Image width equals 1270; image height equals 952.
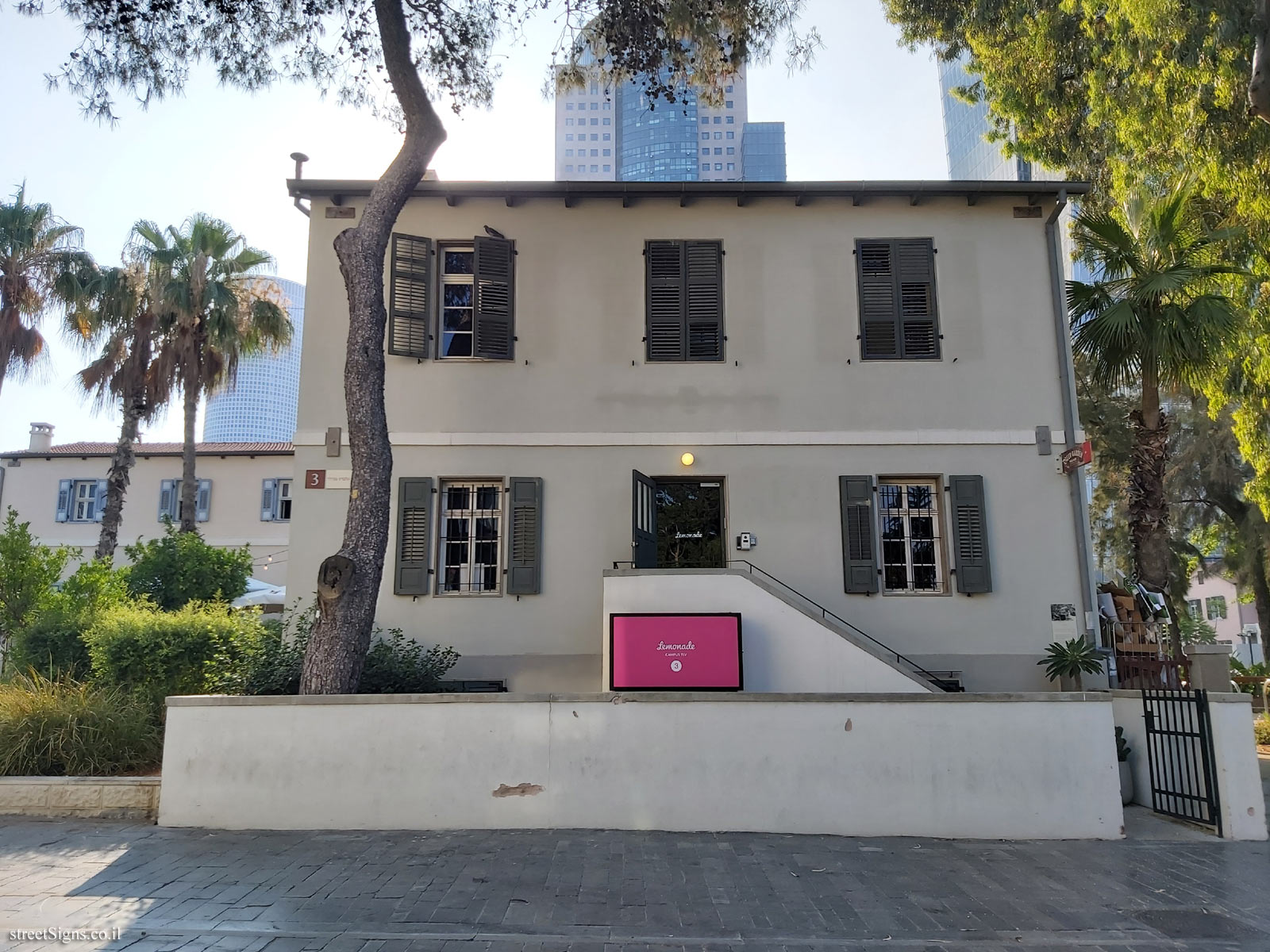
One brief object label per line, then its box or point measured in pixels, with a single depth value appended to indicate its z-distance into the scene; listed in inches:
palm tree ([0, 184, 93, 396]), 812.0
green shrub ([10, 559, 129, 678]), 464.8
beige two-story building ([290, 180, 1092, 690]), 442.3
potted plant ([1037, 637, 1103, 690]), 412.5
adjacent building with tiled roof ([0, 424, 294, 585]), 1101.1
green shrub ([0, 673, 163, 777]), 325.7
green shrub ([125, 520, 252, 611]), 746.8
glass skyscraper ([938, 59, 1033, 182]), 4256.9
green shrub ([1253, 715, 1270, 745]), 587.0
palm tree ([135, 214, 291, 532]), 815.1
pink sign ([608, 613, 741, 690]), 366.0
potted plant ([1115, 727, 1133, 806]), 354.0
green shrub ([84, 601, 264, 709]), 401.7
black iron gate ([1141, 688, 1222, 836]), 311.1
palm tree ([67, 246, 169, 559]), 802.8
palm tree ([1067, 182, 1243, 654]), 468.1
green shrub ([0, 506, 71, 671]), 529.3
